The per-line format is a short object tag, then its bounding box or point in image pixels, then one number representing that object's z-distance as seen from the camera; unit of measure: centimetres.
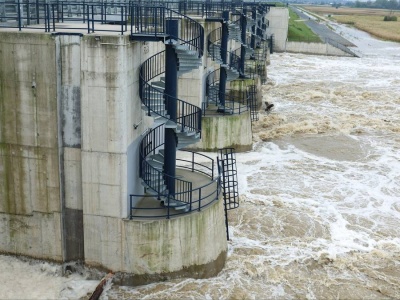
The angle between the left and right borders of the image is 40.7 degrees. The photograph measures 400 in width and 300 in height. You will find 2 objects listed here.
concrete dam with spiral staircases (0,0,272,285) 1298
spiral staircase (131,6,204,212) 1409
